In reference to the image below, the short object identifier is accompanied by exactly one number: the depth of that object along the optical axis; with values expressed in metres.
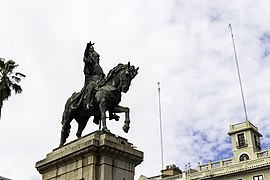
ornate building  53.72
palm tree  34.42
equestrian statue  15.41
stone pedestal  14.06
